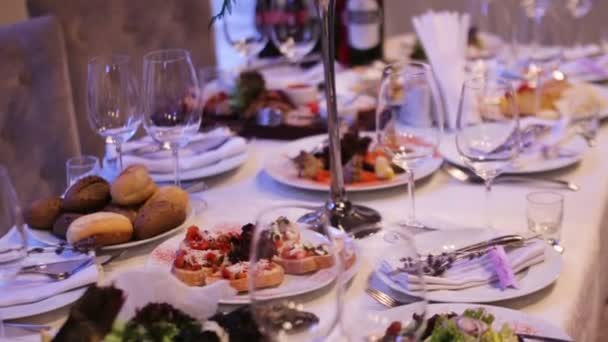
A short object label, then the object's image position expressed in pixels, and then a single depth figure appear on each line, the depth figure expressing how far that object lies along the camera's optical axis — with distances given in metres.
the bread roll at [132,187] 1.33
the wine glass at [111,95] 1.40
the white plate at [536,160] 1.57
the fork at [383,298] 1.08
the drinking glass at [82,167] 1.54
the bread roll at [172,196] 1.34
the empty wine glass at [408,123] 1.35
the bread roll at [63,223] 1.30
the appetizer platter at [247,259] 0.82
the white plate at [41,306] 1.10
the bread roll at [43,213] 1.34
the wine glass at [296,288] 0.79
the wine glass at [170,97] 1.42
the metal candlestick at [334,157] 1.31
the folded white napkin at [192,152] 1.63
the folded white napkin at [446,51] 1.85
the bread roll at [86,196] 1.33
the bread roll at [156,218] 1.29
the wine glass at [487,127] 1.33
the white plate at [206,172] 1.62
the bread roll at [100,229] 1.25
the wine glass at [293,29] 2.12
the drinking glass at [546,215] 1.30
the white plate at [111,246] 1.28
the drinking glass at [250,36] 2.24
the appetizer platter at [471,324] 0.90
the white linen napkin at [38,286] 1.11
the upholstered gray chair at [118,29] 2.24
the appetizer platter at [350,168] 1.53
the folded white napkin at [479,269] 1.11
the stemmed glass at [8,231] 1.12
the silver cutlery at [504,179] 1.52
